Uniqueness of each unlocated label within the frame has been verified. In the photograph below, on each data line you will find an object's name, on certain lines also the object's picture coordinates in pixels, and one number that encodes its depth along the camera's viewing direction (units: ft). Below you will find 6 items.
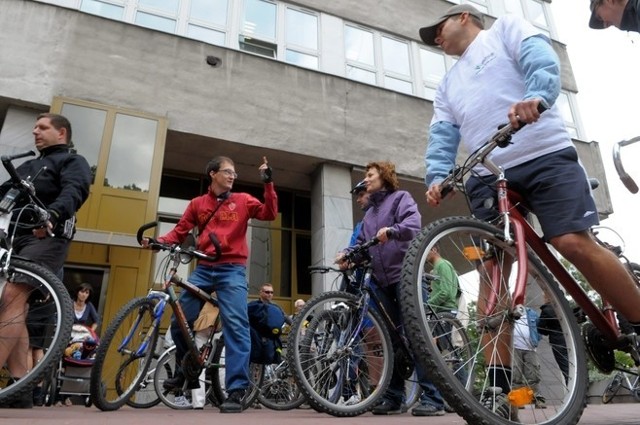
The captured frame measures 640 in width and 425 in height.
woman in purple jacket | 12.64
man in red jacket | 12.32
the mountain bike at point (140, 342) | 11.25
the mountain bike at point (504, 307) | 6.01
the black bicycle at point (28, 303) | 8.93
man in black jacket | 9.34
